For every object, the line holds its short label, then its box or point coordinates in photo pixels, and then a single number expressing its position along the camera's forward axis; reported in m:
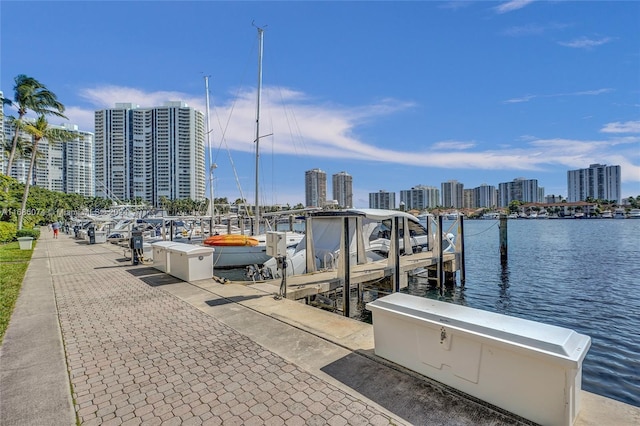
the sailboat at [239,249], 14.11
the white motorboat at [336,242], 11.71
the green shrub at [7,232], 21.17
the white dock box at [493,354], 2.52
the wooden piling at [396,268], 11.05
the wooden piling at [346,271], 8.47
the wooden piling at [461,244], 14.93
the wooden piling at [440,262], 13.69
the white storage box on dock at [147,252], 14.27
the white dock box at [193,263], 9.16
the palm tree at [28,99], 24.48
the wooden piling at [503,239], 20.30
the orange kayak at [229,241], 13.90
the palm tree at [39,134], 24.63
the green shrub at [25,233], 24.70
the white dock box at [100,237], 23.50
